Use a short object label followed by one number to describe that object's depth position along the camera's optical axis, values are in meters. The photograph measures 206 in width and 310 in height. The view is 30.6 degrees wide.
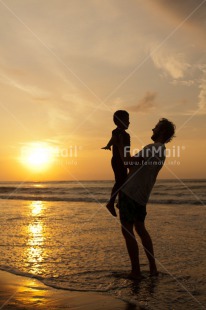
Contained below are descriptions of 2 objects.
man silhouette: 4.39
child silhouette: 4.38
